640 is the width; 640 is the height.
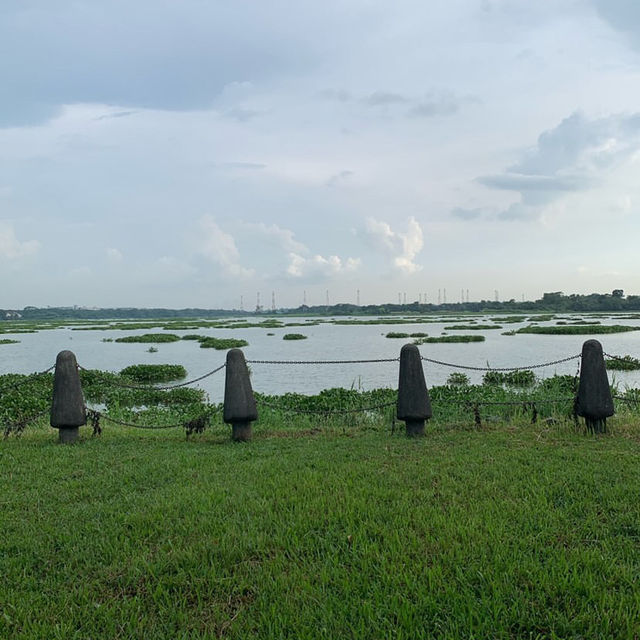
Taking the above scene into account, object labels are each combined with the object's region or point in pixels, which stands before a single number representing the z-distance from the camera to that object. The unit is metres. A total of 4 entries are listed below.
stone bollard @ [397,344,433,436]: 8.22
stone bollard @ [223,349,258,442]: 8.25
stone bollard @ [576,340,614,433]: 7.86
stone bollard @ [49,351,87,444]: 8.30
